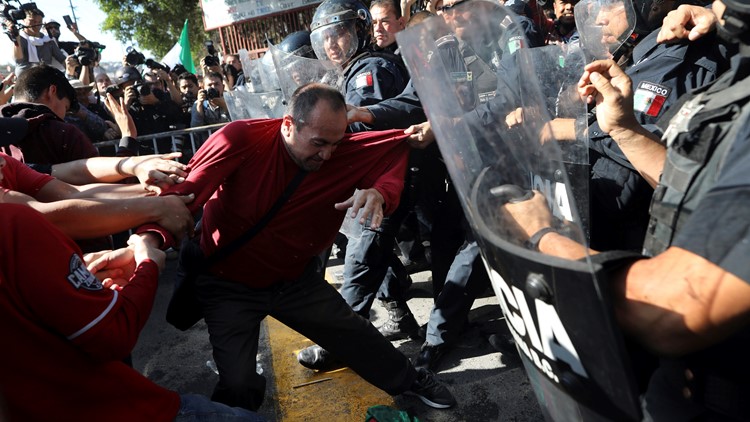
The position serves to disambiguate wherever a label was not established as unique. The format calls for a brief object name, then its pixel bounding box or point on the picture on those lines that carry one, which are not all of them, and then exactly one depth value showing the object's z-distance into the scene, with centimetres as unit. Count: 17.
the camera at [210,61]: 849
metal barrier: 556
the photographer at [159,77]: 816
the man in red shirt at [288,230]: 240
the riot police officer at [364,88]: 330
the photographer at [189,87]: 911
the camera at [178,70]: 1128
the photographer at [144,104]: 656
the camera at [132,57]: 812
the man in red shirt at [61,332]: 126
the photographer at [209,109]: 704
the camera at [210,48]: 1013
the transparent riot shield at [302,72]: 367
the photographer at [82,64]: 682
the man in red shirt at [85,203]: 188
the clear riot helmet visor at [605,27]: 264
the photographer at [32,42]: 683
